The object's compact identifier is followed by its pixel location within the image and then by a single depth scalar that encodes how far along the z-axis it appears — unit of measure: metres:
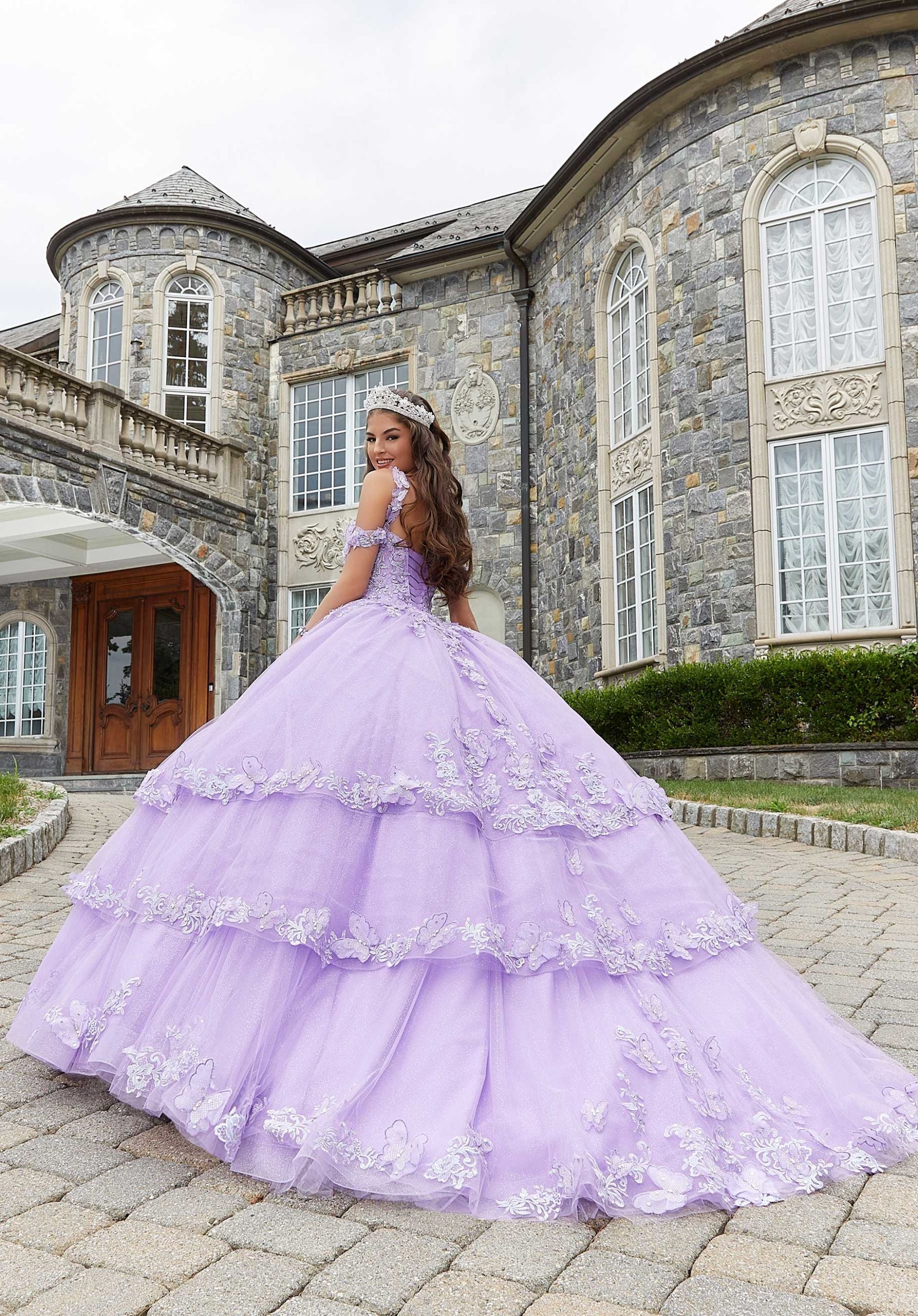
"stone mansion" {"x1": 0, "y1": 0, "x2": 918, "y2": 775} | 11.41
